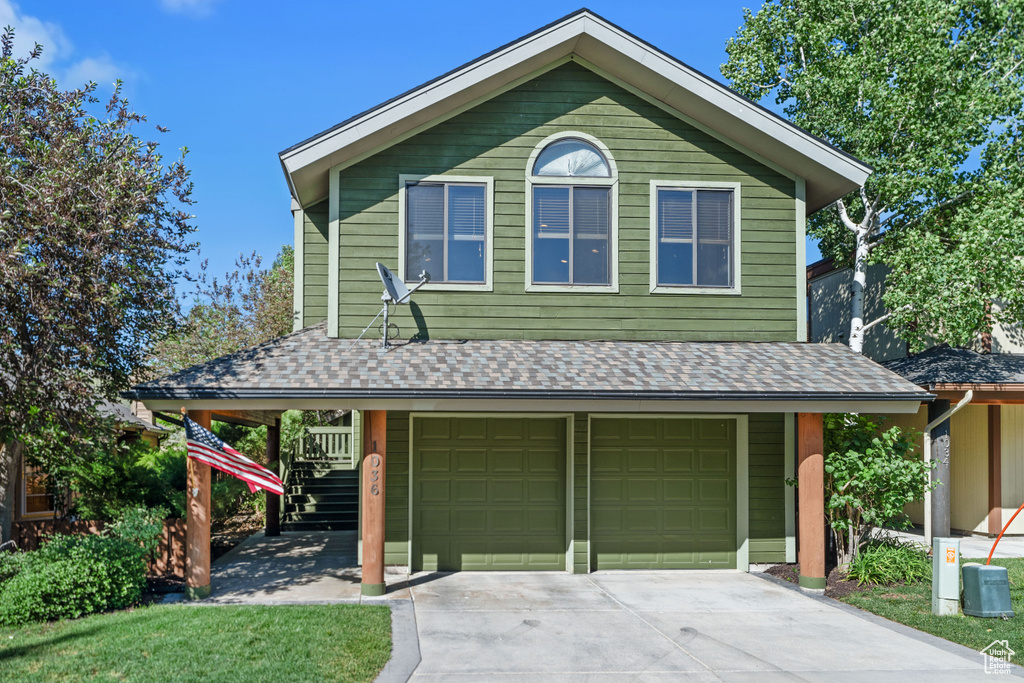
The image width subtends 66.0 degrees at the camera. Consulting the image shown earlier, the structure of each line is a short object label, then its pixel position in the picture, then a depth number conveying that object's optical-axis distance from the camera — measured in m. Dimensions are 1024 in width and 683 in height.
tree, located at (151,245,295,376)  22.33
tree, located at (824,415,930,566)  9.78
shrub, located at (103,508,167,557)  9.34
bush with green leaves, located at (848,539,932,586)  9.91
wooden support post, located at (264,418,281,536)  14.27
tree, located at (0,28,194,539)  8.59
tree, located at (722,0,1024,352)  14.25
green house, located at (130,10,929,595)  10.77
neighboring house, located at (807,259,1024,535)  13.48
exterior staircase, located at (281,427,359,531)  15.05
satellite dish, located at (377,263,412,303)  10.12
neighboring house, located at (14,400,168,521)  14.18
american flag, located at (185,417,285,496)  8.38
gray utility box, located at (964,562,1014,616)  8.38
